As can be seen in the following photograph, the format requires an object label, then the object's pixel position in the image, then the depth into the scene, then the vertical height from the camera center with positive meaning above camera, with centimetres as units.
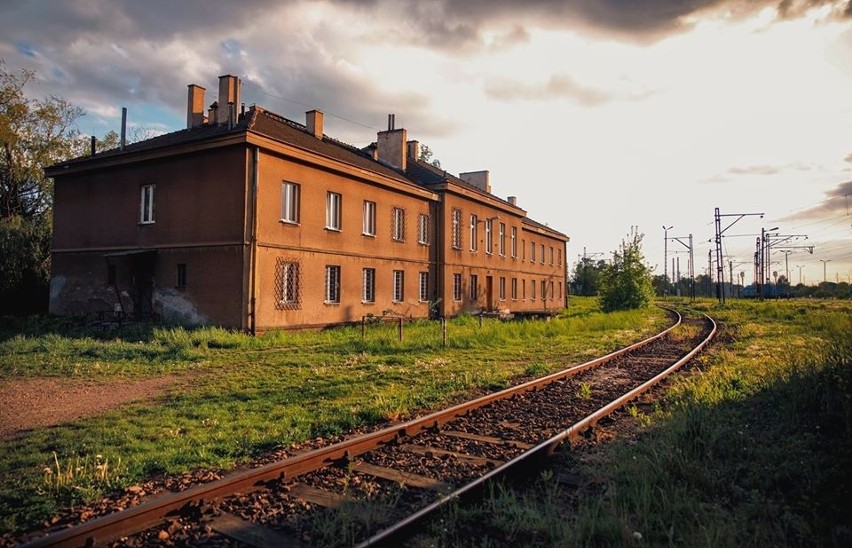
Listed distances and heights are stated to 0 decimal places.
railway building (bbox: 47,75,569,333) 1825 +259
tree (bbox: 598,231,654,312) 3425 +102
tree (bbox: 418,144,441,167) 5837 +1505
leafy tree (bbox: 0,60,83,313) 3231 +868
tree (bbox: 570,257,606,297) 8244 +326
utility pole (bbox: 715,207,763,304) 4888 +264
